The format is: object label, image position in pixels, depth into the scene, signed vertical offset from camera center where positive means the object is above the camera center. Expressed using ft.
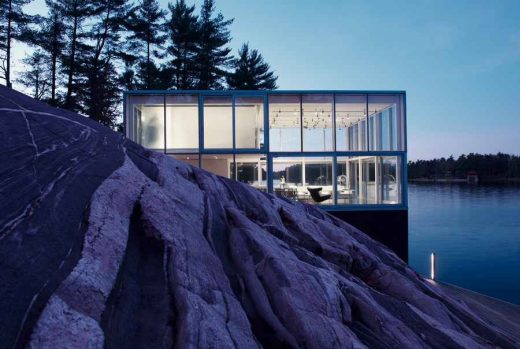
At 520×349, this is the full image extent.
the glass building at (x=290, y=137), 54.03 +5.67
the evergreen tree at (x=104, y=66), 91.91 +26.58
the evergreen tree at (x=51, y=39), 88.38 +31.03
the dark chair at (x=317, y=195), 53.98 -2.36
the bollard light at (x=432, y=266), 48.12 -10.79
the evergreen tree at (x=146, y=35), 98.02 +35.96
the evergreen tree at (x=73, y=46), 90.68 +30.39
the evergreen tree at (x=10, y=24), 85.44 +33.68
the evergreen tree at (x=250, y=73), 107.45 +29.25
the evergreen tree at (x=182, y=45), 100.68 +34.08
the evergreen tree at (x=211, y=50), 102.73 +33.51
